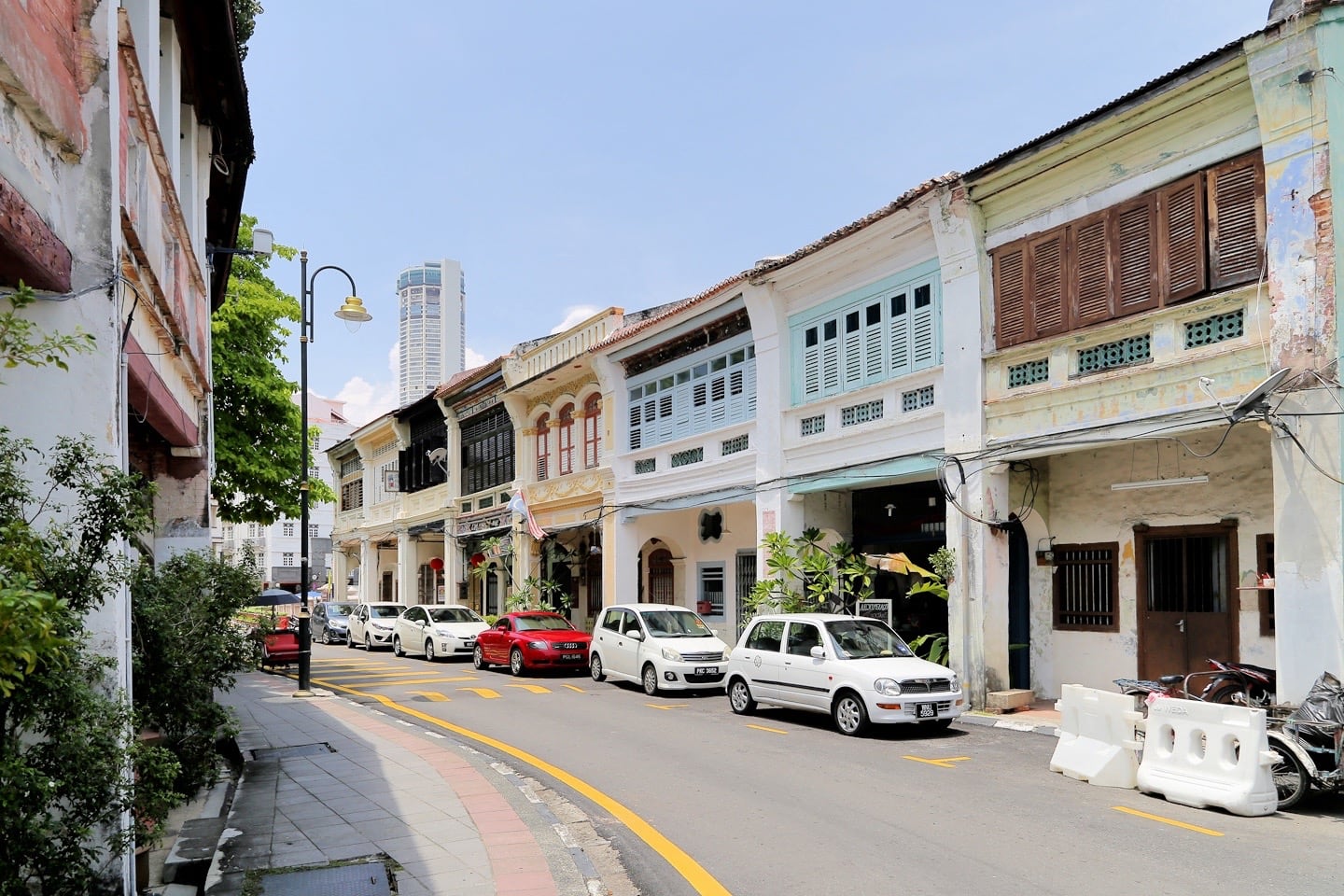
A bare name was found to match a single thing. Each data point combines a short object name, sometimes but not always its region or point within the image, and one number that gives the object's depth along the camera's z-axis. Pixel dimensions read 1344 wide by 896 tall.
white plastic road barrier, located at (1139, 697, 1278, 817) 8.80
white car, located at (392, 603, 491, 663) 26.36
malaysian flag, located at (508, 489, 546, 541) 29.50
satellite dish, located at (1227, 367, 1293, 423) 11.20
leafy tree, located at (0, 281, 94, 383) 3.58
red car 22.06
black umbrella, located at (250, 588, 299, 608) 31.80
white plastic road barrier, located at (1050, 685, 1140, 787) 10.02
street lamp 19.03
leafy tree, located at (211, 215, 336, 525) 23.00
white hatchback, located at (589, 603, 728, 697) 18.28
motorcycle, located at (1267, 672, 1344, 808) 8.88
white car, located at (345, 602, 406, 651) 30.91
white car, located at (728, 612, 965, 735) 12.99
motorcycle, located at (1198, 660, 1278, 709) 11.62
